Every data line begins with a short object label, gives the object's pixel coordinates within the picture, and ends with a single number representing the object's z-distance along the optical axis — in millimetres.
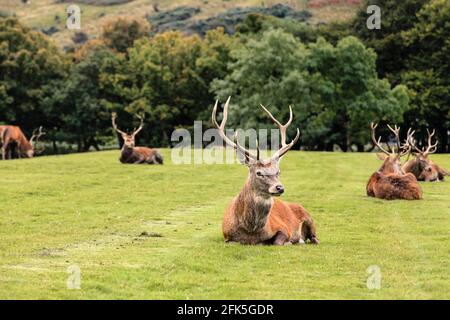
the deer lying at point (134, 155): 34531
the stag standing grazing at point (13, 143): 41938
